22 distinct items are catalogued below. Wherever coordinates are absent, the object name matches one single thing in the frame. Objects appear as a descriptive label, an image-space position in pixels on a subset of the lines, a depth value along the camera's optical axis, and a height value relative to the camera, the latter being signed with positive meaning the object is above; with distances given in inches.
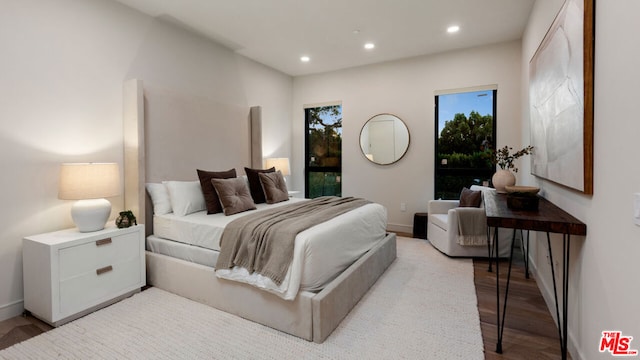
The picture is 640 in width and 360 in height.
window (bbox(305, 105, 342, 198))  223.3 +17.2
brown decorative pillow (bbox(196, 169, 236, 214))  123.2 -7.4
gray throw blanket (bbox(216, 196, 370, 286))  85.0 -19.5
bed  83.8 -30.4
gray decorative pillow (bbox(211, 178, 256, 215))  121.1 -8.5
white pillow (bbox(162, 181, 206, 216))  122.4 -8.9
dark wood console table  68.7 -11.2
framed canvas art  63.9 +18.8
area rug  77.6 -44.1
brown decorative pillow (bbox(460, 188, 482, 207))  154.6 -12.6
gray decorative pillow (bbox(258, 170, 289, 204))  147.4 -6.5
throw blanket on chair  143.9 -24.9
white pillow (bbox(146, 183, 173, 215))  125.3 -9.6
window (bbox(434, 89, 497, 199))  178.2 +20.2
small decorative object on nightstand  109.0 -16.0
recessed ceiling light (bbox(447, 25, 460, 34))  148.7 +70.6
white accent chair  146.1 -32.1
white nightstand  90.7 -30.3
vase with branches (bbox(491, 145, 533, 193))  107.8 -1.5
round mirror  197.6 +23.0
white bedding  83.7 -22.0
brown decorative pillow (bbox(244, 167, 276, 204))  149.6 -6.1
